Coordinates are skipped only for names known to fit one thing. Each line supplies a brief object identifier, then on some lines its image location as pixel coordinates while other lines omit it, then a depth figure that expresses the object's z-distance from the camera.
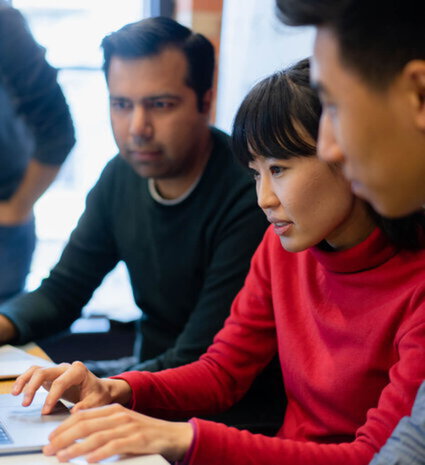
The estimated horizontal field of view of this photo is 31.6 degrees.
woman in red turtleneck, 0.97
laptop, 0.92
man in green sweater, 1.61
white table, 0.89
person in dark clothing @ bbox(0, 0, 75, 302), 2.06
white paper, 1.28
